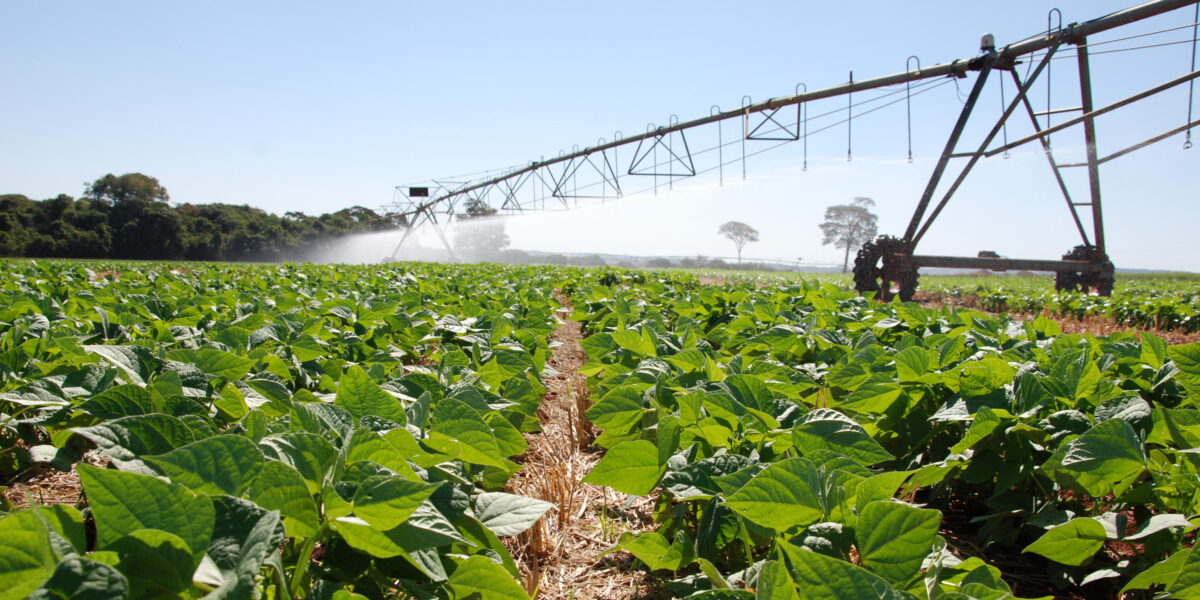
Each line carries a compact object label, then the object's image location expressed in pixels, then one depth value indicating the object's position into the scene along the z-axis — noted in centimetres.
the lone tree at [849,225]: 9244
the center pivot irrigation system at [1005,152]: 1152
